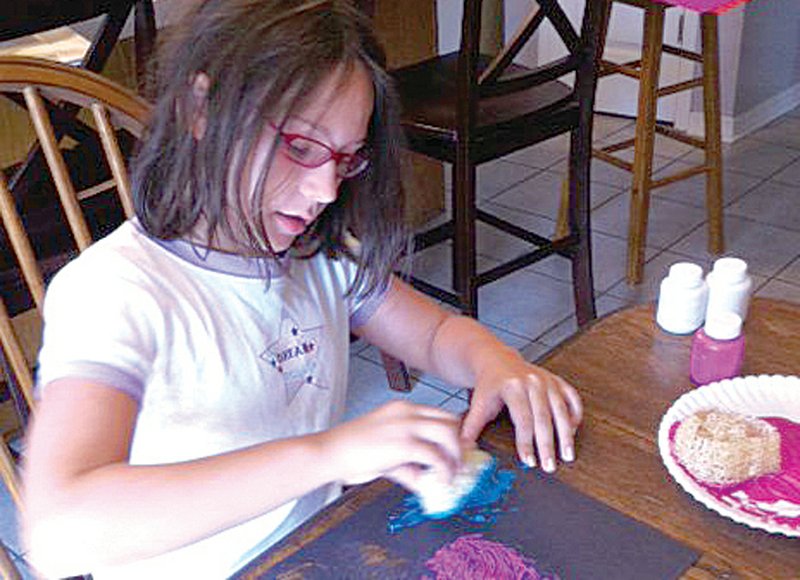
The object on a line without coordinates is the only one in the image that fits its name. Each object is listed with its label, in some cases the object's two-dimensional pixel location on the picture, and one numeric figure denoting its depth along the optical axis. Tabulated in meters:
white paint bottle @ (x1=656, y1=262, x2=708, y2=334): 1.07
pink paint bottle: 0.99
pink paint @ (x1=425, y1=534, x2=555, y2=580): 0.78
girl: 0.76
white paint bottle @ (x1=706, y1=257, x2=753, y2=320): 1.07
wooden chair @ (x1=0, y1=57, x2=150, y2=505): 0.97
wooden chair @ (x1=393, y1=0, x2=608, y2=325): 1.95
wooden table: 0.80
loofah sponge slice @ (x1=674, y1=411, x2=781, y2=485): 0.85
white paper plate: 0.95
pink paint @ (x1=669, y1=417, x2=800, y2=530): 0.83
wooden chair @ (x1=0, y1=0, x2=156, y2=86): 1.39
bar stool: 2.46
